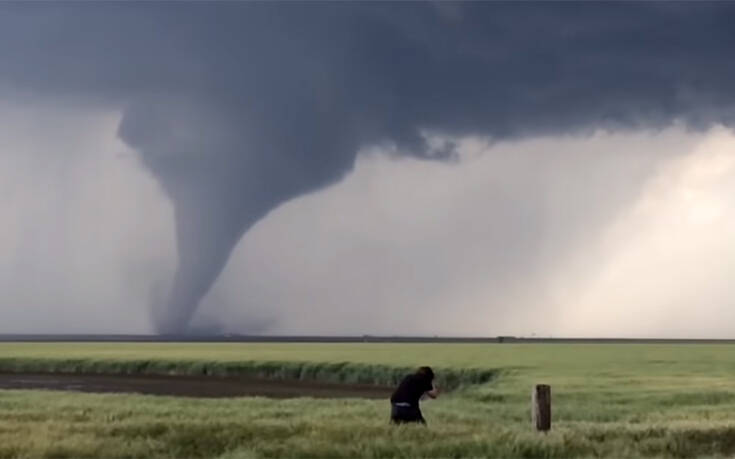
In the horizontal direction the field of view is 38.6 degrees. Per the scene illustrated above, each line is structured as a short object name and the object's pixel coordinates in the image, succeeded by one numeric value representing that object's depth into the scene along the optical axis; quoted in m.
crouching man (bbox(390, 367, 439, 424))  24.30
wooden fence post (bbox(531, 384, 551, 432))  24.22
